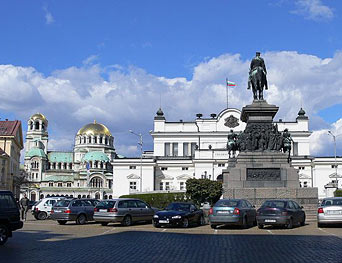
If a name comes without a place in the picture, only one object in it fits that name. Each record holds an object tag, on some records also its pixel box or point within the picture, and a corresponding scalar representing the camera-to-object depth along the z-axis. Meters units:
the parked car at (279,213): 21.11
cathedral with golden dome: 133.62
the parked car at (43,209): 35.02
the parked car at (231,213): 21.27
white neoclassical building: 81.12
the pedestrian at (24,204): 33.38
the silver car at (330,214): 21.08
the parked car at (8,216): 16.44
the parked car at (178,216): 22.88
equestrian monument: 26.89
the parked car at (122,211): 24.30
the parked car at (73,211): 27.56
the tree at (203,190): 46.19
